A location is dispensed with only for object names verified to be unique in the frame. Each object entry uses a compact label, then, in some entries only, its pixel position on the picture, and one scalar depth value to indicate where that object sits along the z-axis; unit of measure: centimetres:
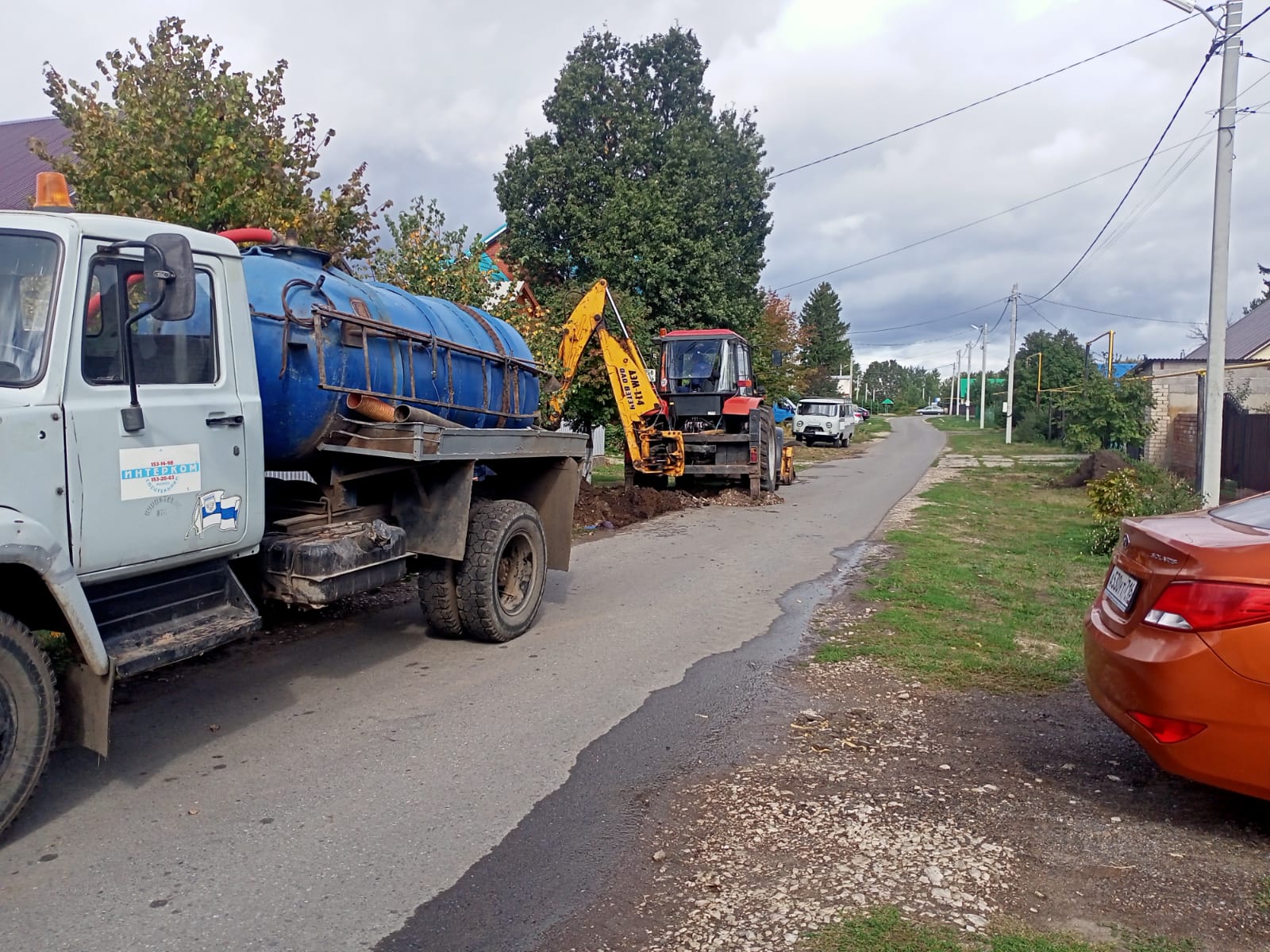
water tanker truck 397
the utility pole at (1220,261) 1144
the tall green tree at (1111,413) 2250
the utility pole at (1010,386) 4288
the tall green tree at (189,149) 909
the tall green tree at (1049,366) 4591
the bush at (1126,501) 1268
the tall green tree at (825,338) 6606
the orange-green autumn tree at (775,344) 3131
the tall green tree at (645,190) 2472
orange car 370
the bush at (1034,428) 4362
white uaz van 4144
